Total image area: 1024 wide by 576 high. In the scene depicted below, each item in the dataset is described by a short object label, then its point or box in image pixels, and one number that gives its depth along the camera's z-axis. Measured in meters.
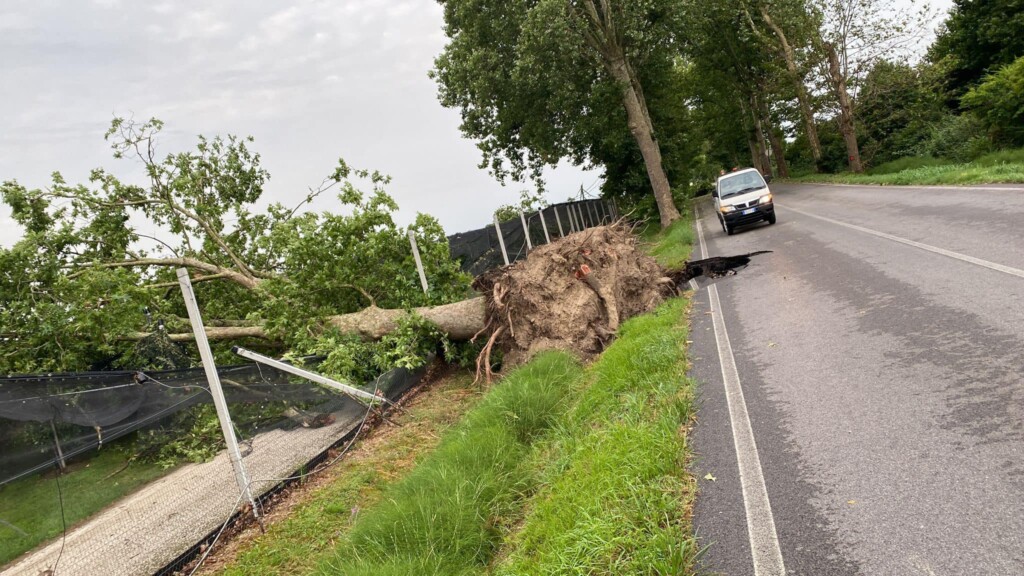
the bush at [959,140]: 25.56
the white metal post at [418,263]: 11.05
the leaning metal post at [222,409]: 6.05
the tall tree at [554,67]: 21.31
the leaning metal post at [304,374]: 7.07
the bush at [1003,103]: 22.95
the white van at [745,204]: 16.84
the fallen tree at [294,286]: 8.84
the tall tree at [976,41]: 29.11
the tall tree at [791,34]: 27.20
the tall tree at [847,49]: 28.95
